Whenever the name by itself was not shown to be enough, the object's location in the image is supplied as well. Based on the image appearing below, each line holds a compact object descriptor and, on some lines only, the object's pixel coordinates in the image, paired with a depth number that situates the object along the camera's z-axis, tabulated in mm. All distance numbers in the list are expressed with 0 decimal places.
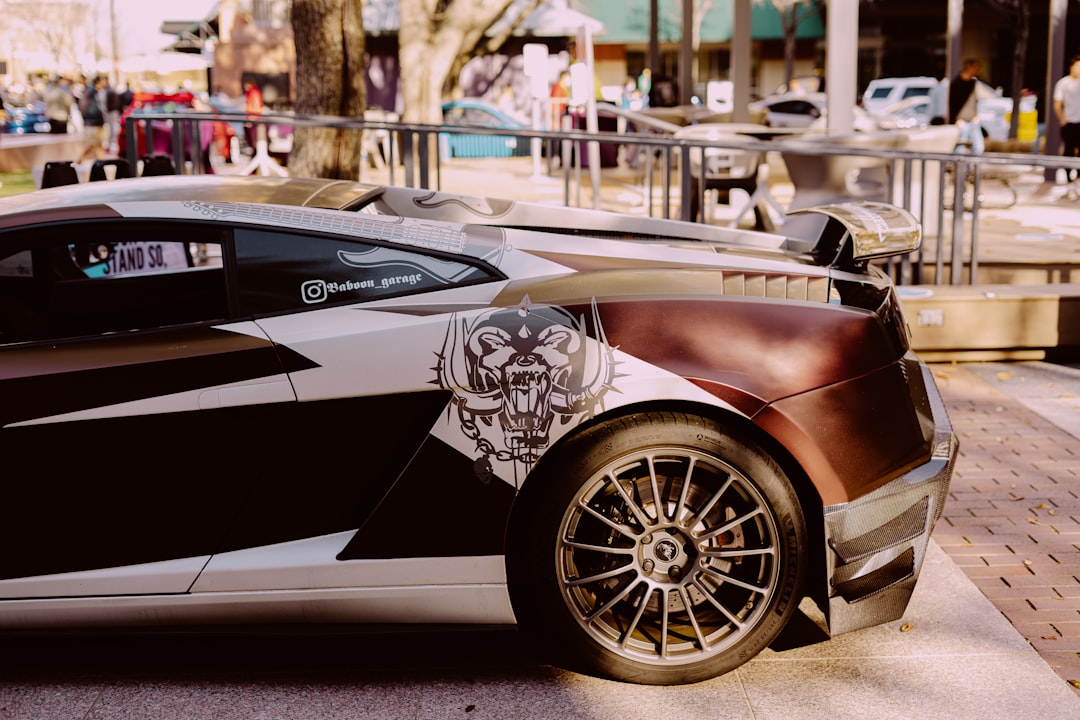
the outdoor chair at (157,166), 7699
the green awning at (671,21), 48469
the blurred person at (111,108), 30984
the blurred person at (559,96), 21906
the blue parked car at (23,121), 46844
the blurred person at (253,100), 23438
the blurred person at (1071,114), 15836
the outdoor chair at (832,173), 9789
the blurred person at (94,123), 27453
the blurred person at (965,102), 16438
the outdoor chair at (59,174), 7016
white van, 36562
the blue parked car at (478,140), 22141
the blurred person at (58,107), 33281
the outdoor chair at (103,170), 7562
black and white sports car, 3326
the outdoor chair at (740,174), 11066
